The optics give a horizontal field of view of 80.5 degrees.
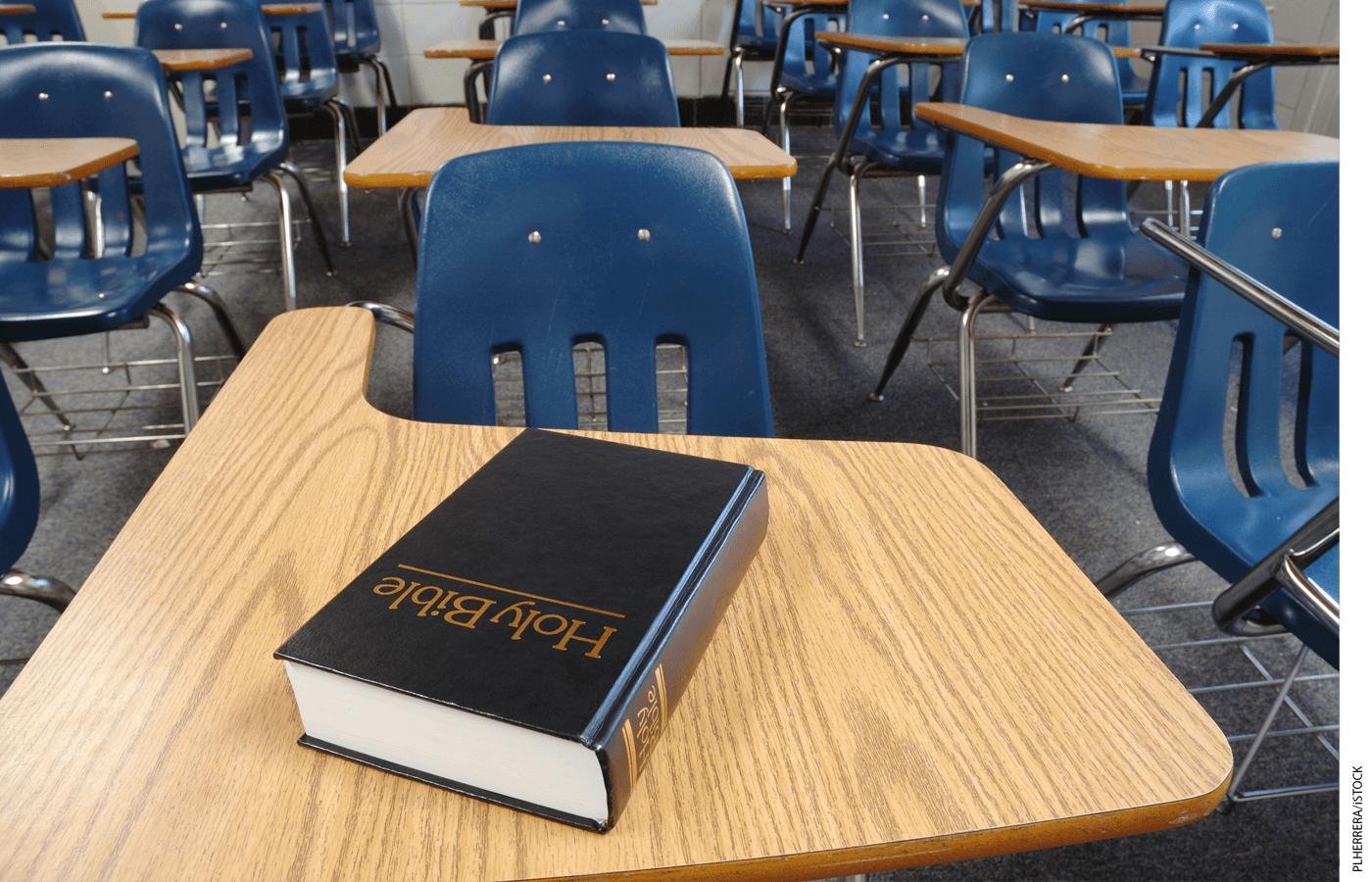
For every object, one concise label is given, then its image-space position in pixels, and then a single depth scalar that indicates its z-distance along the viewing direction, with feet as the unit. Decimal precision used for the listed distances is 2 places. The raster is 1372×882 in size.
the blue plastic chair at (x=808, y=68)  11.46
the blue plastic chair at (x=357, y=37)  13.65
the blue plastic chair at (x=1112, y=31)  12.21
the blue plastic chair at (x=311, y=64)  11.16
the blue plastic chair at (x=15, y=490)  3.29
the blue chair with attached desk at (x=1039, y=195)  5.98
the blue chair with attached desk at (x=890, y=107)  8.50
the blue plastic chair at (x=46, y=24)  10.74
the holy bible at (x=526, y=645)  1.12
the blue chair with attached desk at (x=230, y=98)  8.04
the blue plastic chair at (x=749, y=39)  13.28
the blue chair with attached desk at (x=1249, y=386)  3.51
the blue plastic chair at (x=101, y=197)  5.70
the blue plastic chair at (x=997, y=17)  11.77
